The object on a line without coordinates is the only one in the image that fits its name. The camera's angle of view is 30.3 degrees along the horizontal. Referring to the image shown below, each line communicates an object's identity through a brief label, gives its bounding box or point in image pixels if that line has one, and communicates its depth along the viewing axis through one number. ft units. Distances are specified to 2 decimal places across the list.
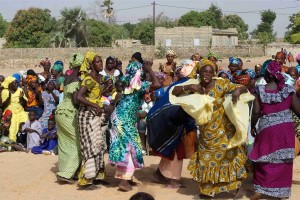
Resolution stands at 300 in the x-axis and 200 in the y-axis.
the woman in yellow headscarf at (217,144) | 20.51
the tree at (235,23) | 262.98
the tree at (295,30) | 140.46
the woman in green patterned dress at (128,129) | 22.88
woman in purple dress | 20.49
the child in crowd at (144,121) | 31.14
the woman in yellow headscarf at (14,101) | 34.27
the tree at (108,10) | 227.81
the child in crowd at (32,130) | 32.89
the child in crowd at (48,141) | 31.50
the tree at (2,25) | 264.62
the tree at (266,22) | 247.50
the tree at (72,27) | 156.46
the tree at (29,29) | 173.68
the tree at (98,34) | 171.63
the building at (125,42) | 187.93
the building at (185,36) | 164.14
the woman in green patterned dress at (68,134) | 24.21
